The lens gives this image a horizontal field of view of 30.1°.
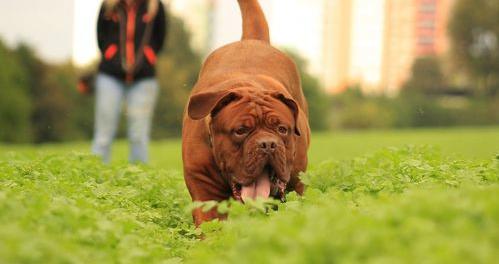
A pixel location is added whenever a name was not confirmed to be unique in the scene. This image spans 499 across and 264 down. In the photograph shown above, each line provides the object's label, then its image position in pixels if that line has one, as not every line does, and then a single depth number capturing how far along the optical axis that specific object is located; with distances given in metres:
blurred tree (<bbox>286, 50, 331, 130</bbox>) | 75.31
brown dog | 5.50
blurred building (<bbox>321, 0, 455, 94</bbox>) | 144.62
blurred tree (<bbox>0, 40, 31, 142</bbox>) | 48.06
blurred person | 10.26
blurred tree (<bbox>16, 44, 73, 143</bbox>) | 51.31
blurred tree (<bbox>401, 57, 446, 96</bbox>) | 89.06
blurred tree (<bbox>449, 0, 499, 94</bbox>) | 70.06
